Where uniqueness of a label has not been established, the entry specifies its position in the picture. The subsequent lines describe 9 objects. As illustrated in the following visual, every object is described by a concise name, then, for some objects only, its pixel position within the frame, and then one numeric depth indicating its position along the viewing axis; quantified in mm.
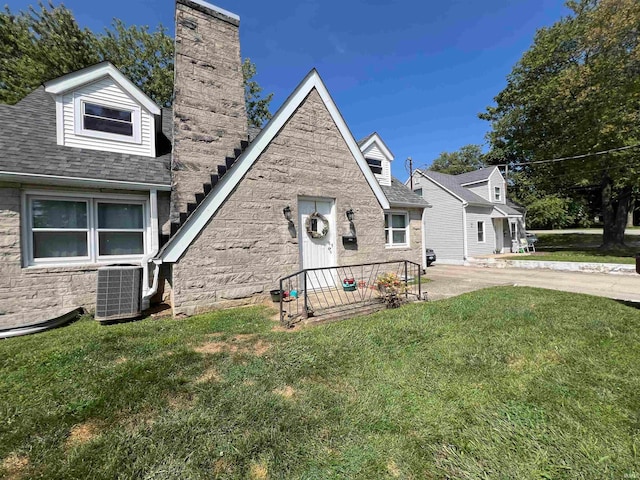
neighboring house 17109
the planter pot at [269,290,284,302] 6660
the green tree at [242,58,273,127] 22172
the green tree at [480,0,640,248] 13852
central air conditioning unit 5605
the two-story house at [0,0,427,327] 5777
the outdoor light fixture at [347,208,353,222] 8139
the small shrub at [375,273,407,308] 6199
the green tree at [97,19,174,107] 18125
